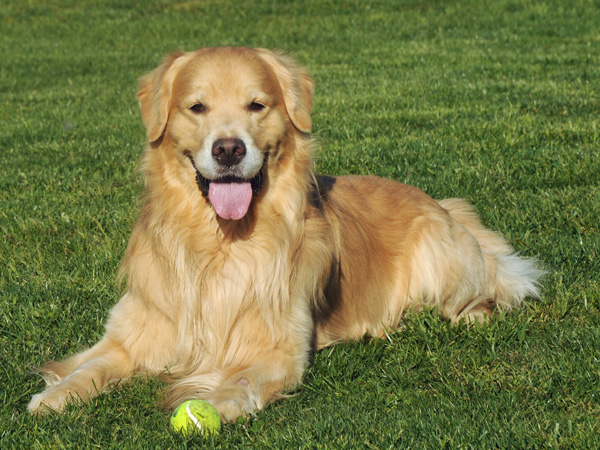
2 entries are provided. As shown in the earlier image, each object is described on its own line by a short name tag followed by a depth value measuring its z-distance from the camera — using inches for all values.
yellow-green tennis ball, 122.3
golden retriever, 143.9
